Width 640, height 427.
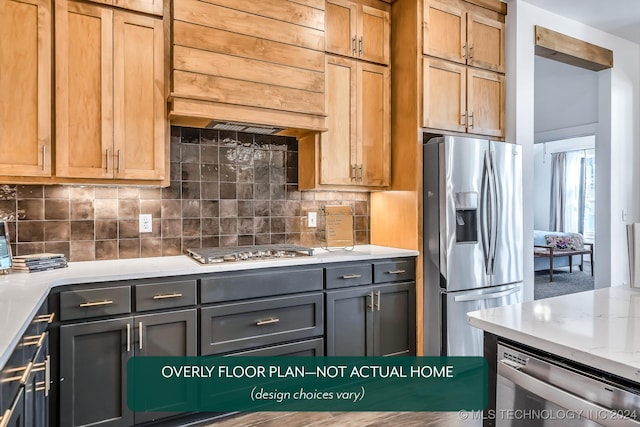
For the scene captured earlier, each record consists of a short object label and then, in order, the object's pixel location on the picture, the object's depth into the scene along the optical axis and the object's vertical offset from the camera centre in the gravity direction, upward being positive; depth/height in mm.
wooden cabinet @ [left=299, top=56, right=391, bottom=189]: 2977 +583
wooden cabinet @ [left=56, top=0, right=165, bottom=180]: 2199 +663
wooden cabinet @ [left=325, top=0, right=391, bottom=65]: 2977 +1375
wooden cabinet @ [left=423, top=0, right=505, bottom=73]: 3076 +1416
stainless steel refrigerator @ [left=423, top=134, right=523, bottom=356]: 2883 -197
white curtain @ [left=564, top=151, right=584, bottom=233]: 8802 +438
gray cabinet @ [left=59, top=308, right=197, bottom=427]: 1981 -765
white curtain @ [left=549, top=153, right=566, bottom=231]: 9023 +395
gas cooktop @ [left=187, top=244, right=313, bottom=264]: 2418 -276
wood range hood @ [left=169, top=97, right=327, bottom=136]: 2371 +583
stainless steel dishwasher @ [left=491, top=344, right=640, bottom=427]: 1022 -519
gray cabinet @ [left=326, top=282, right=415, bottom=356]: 2693 -778
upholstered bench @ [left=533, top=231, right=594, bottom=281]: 6875 -630
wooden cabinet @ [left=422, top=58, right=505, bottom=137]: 3070 +896
